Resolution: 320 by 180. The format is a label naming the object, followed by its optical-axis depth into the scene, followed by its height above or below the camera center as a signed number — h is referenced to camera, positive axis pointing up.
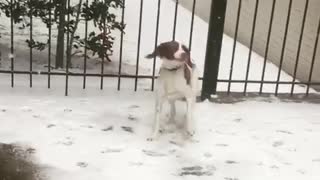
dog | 4.77 -0.54
